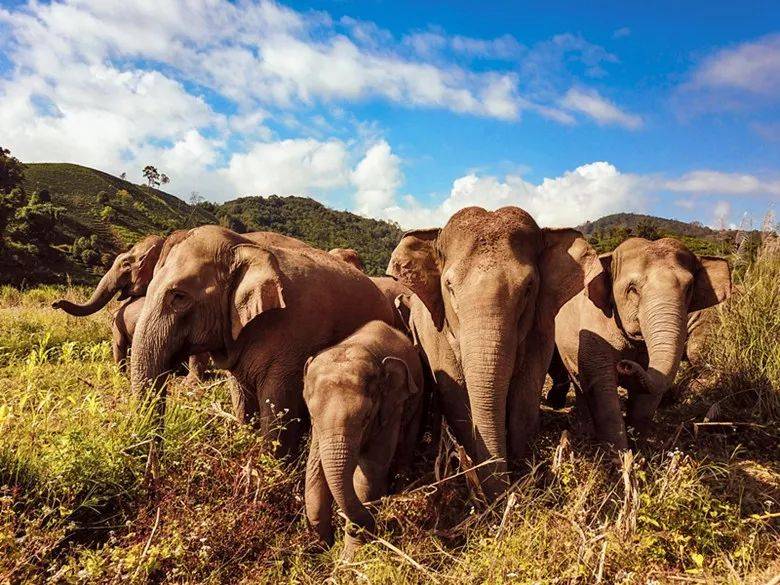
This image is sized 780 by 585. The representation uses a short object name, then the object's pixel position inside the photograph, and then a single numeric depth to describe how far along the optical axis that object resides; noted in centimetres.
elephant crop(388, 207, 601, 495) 435
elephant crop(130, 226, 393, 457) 509
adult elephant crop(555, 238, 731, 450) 561
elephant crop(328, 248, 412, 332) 795
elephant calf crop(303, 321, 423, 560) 396
